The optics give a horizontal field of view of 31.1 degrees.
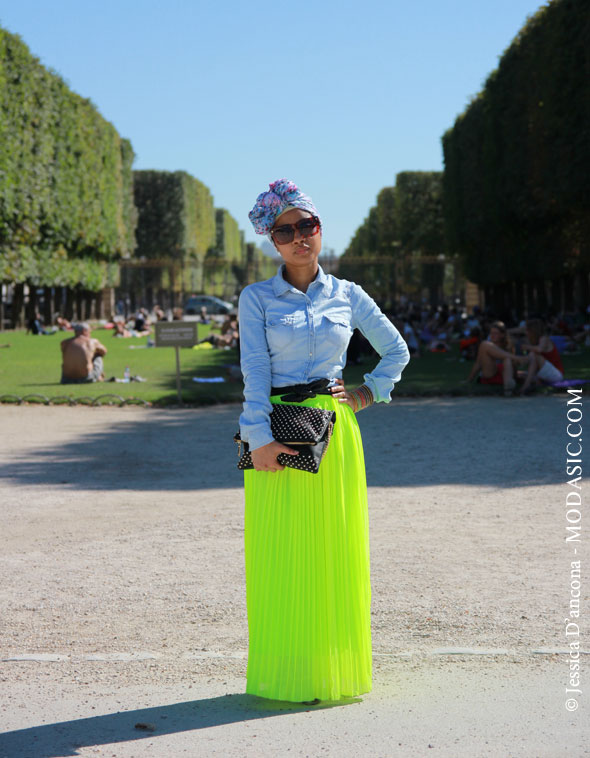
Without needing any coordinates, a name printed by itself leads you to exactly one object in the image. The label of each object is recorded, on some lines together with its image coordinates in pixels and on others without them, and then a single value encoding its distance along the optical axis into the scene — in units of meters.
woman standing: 3.55
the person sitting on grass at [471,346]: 21.81
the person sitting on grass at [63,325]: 40.01
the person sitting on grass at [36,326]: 36.88
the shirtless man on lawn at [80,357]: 16.75
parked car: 60.62
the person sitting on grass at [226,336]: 28.42
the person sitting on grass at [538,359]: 15.01
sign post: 14.60
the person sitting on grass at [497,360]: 15.32
